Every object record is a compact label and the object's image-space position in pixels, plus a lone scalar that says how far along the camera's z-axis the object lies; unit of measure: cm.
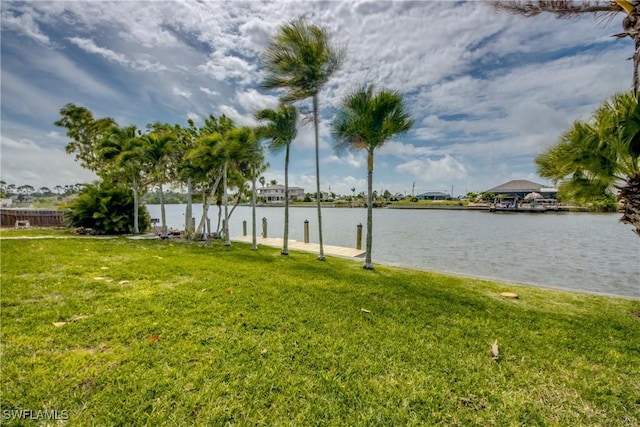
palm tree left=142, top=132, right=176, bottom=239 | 1270
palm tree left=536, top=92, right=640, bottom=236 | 424
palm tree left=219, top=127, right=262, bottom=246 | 1050
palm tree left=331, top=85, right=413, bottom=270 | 739
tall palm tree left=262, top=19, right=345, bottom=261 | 807
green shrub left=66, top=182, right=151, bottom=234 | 1425
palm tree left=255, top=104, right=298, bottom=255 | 974
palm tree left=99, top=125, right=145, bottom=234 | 1334
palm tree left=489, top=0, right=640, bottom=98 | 464
